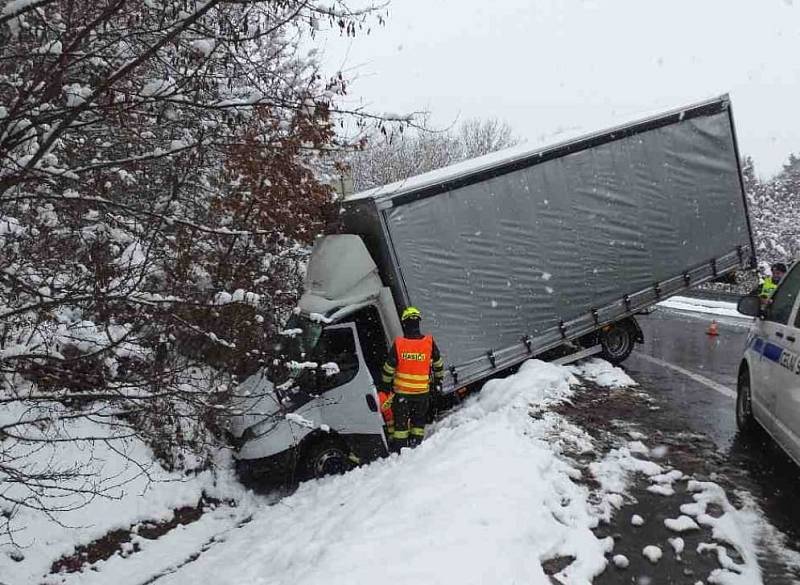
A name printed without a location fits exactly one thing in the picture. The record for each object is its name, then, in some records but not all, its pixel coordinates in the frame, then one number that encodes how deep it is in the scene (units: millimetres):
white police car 4871
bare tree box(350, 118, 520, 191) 32531
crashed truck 7309
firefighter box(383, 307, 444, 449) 6988
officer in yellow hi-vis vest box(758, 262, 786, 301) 10367
